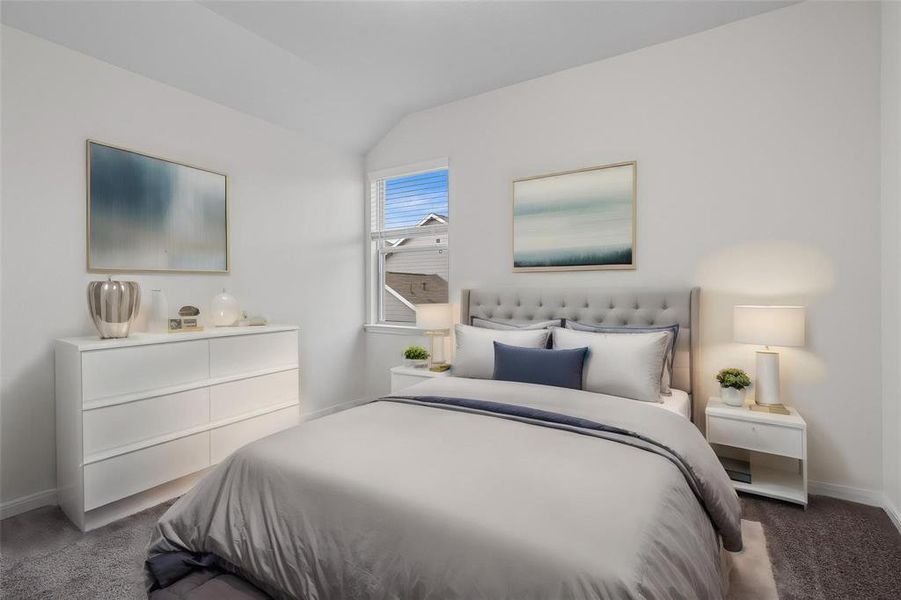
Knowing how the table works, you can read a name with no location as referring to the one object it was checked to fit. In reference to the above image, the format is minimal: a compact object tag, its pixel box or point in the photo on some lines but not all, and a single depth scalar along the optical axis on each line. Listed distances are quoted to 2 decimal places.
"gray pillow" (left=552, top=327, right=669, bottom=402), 2.38
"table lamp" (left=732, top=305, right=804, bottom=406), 2.37
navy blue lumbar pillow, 2.44
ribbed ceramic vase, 2.38
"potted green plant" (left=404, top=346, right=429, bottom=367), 3.63
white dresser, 2.22
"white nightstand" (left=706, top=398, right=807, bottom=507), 2.31
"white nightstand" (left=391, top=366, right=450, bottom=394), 3.39
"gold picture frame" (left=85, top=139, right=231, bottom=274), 2.59
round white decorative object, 3.08
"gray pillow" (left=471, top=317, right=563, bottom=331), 3.06
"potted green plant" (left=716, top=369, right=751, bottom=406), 2.55
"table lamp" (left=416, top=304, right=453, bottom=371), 3.60
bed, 1.07
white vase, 2.82
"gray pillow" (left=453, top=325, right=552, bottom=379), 2.78
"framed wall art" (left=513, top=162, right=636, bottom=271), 3.14
